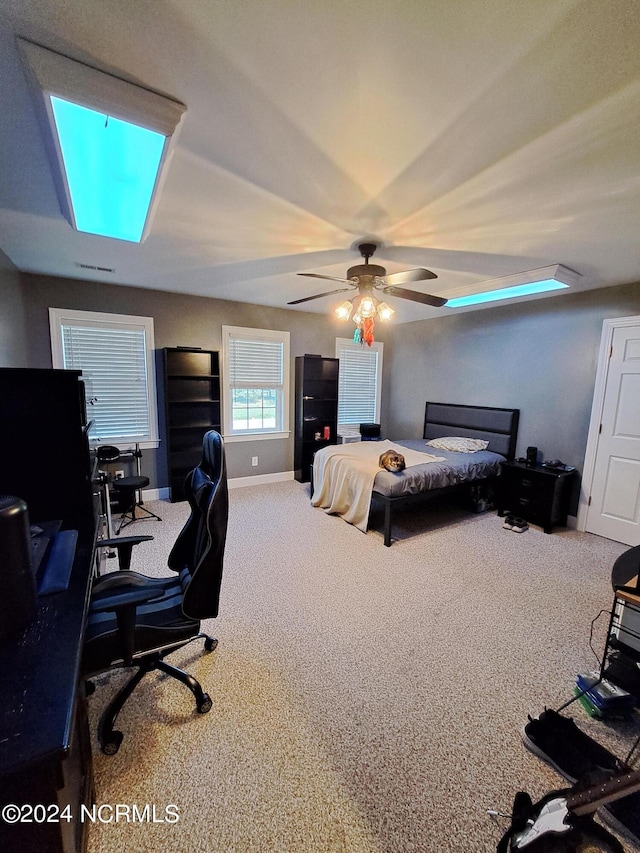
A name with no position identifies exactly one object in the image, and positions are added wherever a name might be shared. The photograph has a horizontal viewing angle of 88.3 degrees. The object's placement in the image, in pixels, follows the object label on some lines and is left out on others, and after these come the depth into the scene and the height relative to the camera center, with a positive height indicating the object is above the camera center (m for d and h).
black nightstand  3.52 -1.17
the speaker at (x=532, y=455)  3.89 -0.80
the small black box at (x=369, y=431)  5.58 -0.81
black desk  0.65 -0.74
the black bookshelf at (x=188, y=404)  4.14 -0.34
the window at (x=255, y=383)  4.62 -0.04
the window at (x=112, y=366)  3.64 +0.11
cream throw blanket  3.52 -1.07
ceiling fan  2.48 +0.73
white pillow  4.36 -0.79
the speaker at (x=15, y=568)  0.91 -0.55
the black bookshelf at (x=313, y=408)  5.10 -0.42
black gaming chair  1.33 -1.04
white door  3.24 -0.58
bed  3.35 -0.93
